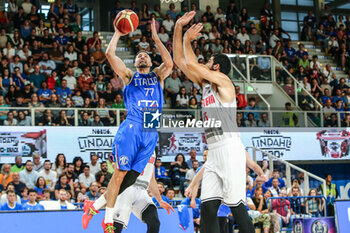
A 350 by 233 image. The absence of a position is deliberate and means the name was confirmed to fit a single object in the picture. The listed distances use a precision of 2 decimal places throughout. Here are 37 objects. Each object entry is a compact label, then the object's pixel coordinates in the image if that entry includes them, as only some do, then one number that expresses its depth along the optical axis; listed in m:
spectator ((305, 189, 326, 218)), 13.02
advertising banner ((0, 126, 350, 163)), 14.07
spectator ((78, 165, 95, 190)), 13.80
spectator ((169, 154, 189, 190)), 14.68
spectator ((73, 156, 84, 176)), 14.18
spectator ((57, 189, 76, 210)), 11.92
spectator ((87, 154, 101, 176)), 14.33
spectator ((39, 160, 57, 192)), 13.39
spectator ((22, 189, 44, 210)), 11.30
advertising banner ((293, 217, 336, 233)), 11.65
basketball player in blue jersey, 6.91
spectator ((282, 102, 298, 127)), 16.84
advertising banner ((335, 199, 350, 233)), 11.30
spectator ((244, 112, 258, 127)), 16.39
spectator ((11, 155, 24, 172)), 13.72
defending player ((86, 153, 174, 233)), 7.12
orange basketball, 7.45
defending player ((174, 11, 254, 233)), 6.32
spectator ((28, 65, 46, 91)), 15.84
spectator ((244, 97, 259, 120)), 16.55
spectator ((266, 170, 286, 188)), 14.32
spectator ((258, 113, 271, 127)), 16.47
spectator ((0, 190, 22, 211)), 11.03
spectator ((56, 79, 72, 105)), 15.51
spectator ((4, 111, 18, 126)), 13.97
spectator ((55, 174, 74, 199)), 13.30
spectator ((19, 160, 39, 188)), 13.30
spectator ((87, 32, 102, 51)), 17.84
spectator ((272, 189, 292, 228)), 12.70
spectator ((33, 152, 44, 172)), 13.79
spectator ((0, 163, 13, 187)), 13.29
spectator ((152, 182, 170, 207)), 12.12
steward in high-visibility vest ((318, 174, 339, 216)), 15.20
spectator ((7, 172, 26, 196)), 12.75
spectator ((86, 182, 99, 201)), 13.00
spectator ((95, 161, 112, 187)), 13.93
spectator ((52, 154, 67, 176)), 13.85
